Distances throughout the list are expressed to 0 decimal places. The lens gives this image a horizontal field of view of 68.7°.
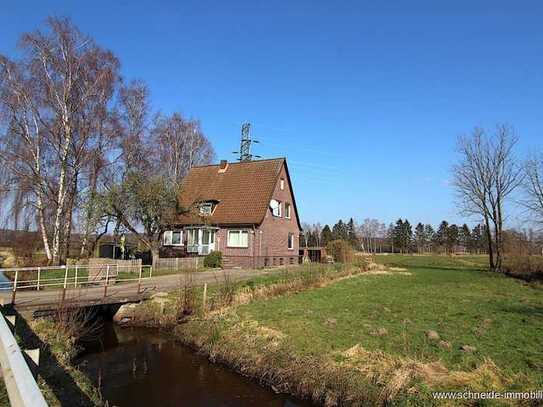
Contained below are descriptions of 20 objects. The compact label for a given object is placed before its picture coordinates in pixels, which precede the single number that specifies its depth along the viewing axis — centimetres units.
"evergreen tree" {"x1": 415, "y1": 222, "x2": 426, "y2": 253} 9736
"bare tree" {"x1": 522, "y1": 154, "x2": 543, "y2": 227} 2880
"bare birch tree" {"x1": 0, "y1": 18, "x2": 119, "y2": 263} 2352
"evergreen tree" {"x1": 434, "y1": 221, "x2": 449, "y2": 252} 9281
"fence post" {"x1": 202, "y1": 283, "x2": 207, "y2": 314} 1455
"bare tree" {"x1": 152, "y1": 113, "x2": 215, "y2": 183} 3678
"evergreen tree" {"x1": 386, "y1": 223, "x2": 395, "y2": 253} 9475
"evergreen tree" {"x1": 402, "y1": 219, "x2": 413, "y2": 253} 9174
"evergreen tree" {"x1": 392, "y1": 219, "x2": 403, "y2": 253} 9211
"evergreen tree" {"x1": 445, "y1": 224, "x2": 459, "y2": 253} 8903
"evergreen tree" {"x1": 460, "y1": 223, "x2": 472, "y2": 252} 9432
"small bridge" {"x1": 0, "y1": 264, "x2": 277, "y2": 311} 1322
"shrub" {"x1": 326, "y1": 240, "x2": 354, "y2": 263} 3572
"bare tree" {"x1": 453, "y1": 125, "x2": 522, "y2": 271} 3206
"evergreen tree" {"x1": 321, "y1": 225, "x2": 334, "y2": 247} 8556
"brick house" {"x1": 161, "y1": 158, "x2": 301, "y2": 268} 3150
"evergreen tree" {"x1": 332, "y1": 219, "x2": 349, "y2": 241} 9812
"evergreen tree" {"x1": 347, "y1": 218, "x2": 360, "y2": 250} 9279
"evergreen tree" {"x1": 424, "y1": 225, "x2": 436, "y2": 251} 10326
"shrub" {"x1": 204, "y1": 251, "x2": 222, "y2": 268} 2848
